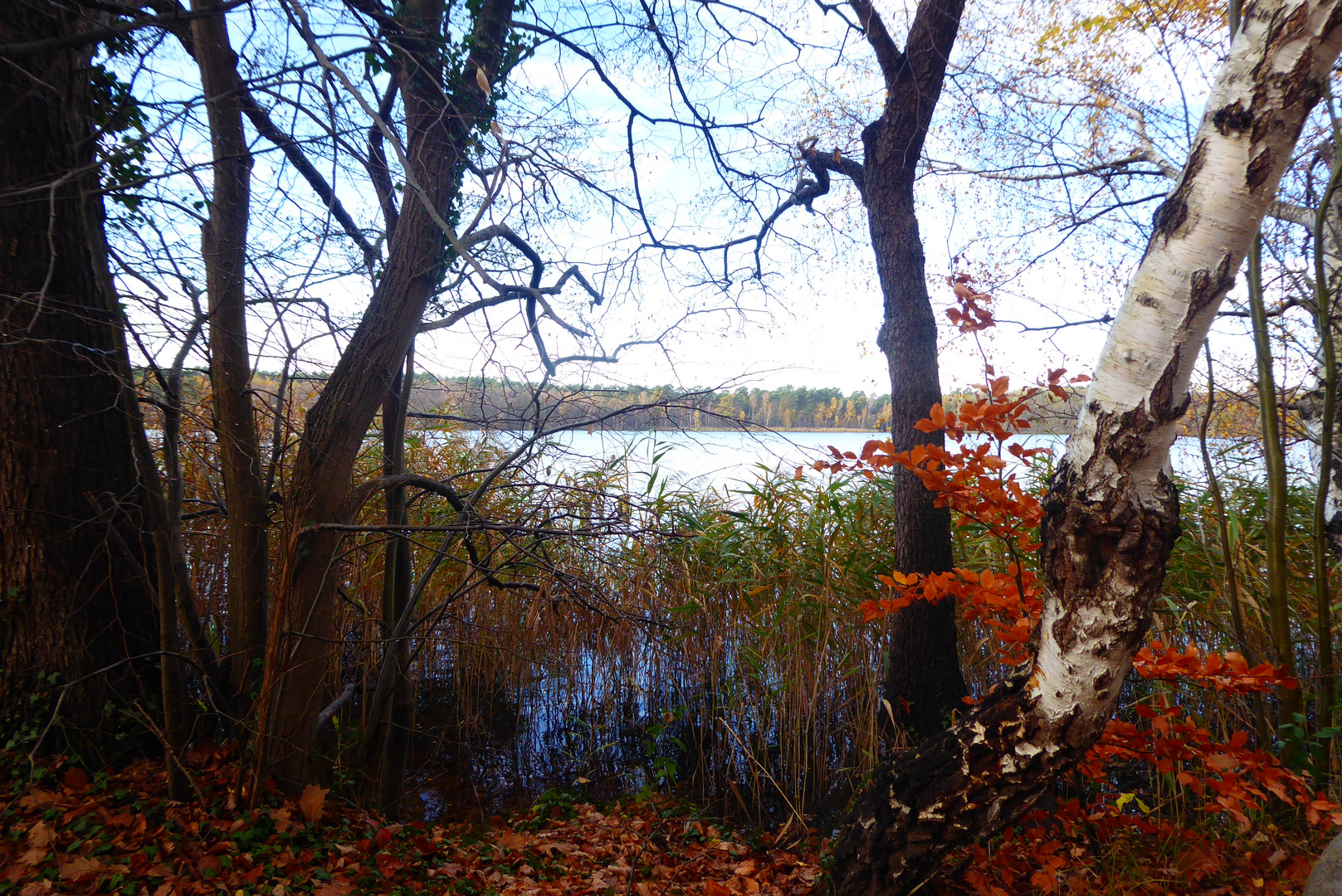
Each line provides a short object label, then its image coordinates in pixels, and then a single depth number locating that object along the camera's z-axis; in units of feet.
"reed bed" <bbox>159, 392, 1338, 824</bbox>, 10.64
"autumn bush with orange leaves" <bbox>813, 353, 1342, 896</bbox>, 5.89
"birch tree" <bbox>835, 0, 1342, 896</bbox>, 4.88
